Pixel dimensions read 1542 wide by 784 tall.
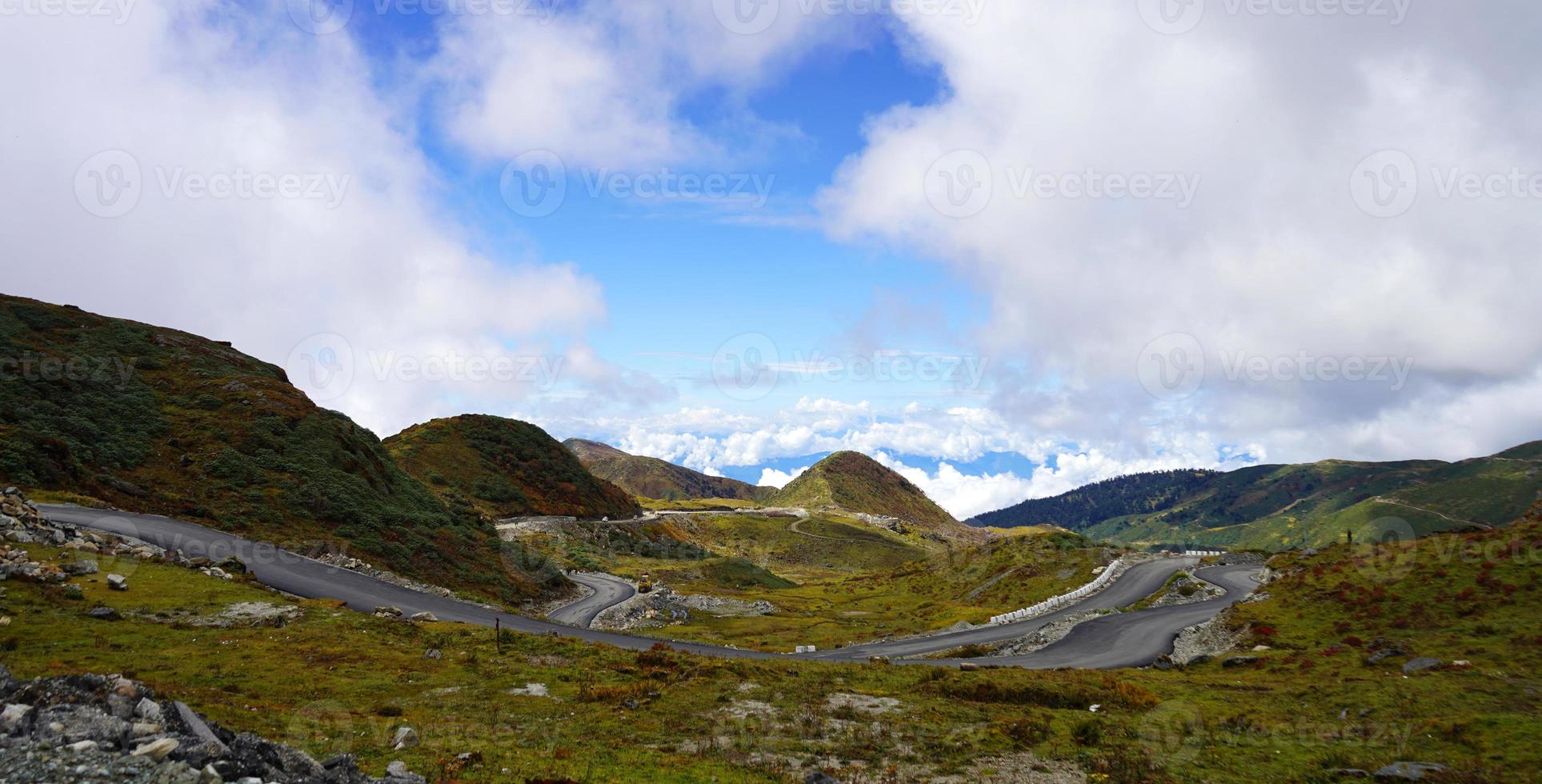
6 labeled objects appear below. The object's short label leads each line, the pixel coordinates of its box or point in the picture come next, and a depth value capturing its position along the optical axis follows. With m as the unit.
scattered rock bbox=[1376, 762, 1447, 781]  18.20
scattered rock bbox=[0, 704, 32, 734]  12.33
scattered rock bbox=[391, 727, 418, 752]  19.69
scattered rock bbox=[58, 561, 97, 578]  33.78
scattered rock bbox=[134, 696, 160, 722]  14.14
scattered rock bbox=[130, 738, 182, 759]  12.22
